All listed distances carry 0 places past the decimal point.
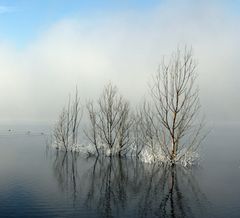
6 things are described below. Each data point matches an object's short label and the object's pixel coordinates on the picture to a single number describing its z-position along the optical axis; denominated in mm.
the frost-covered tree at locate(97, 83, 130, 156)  36594
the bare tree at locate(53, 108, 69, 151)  44341
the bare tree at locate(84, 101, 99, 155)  38375
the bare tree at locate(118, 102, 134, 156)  36312
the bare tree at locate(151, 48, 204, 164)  29000
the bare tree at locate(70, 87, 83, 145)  46906
